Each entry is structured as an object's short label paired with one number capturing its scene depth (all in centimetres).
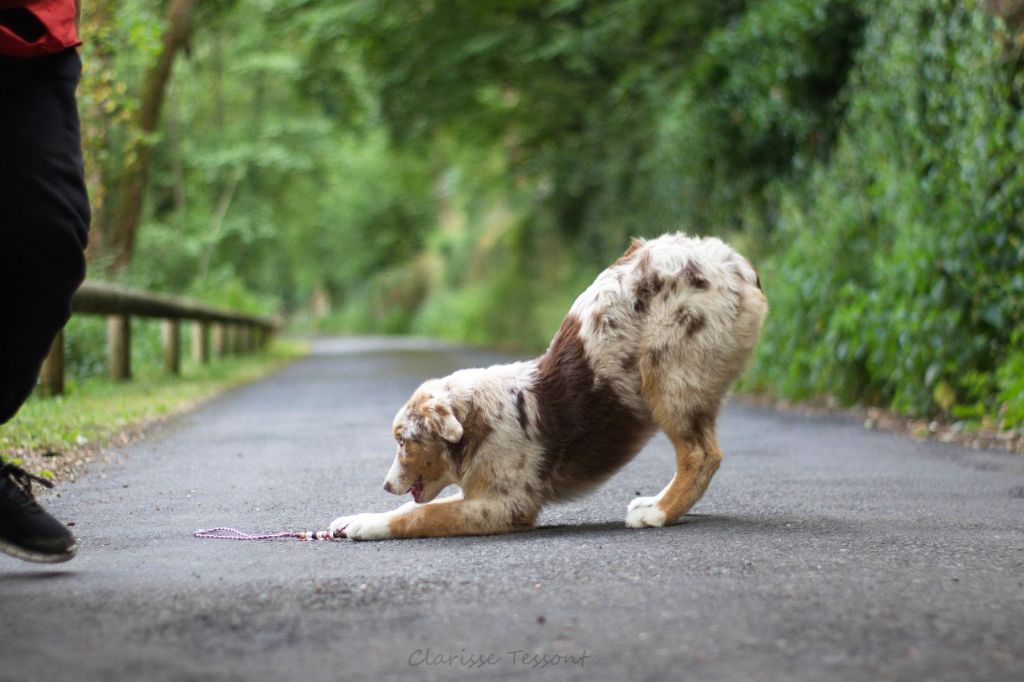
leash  448
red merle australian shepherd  461
